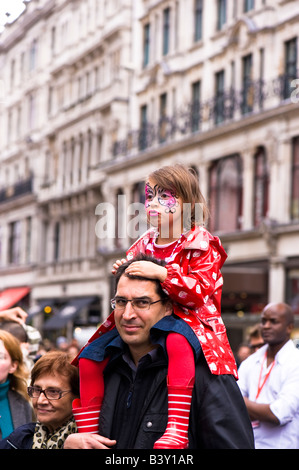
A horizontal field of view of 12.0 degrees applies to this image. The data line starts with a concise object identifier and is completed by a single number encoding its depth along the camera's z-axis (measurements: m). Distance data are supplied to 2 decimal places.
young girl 5.49
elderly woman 6.61
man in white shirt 10.23
